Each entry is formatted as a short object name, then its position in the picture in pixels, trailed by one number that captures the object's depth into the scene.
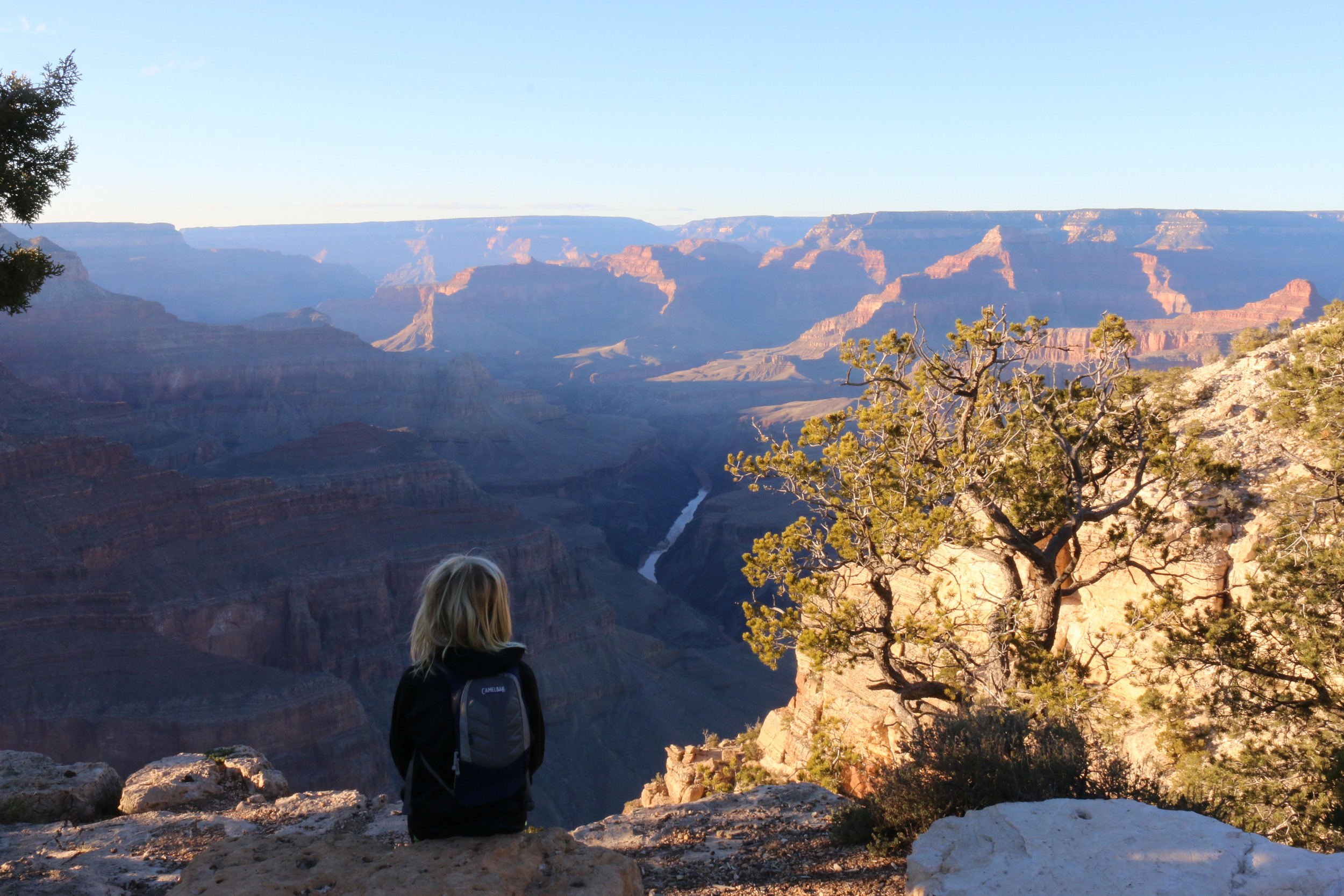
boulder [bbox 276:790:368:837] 9.99
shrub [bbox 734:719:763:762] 20.84
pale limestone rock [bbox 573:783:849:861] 8.90
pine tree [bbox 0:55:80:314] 9.62
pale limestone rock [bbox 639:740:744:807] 20.55
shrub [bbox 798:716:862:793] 11.57
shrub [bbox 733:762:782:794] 18.20
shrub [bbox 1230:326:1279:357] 16.78
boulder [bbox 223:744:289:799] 12.99
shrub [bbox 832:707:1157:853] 6.44
